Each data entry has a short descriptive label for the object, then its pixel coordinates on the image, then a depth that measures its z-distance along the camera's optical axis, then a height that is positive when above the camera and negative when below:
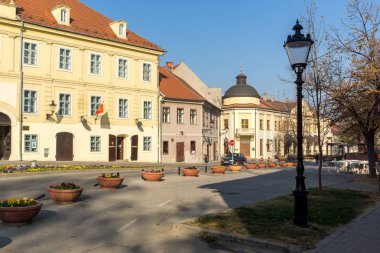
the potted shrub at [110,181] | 16.22 -1.34
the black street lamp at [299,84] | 9.34 +1.48
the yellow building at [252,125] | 67.00 +3.66
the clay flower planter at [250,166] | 33.59 -1.54
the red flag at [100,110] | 34.16 +3.07
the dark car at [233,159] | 41.44 -1.24
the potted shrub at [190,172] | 23.45 -1.42
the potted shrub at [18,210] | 9.05 -1.41
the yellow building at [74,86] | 30.22 +5.07
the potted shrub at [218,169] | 27.08 -1.44
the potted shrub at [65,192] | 12.19 -1.36
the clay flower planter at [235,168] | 30.08 -1.52
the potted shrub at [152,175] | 20.06 -1.37
